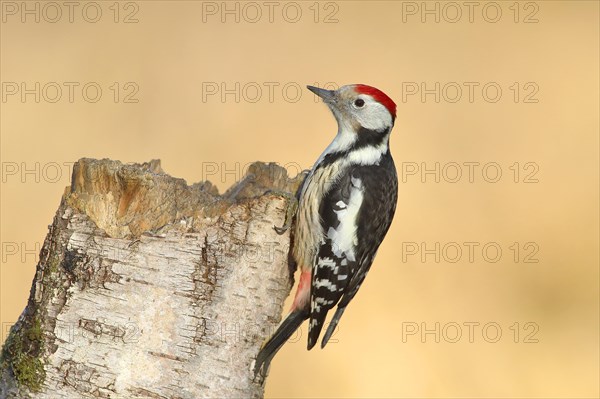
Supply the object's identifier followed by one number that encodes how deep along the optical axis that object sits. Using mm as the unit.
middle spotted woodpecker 7559
